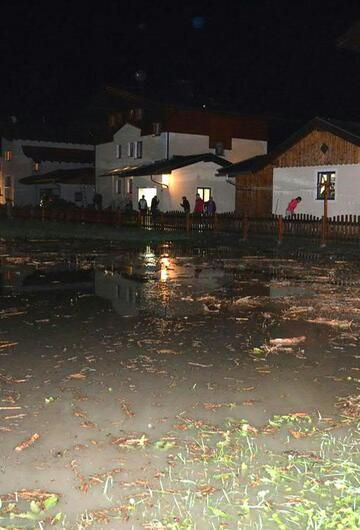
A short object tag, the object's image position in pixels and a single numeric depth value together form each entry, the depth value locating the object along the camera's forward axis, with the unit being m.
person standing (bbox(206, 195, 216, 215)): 32.84
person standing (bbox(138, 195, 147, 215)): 37.62
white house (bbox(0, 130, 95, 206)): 54.67
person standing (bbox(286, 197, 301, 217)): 28.44
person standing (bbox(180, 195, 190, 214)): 33.51
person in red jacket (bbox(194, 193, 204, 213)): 34.00
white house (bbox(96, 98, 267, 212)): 39.22
